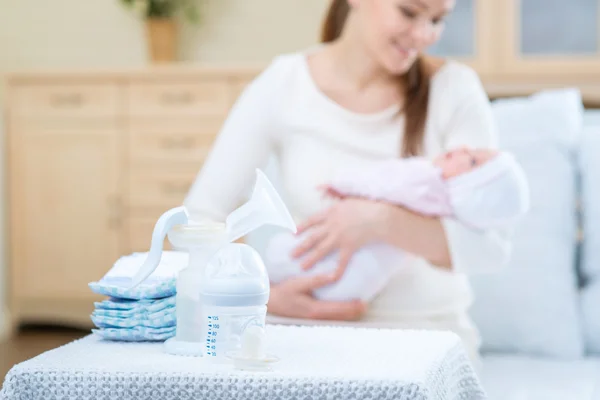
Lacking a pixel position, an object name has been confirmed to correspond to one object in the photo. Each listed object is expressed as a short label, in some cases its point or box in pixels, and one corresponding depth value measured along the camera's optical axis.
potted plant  5.71
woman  2.73
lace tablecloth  2.10
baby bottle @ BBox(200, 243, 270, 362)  2.17
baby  2.66
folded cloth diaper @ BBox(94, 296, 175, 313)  2.31
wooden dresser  5.38
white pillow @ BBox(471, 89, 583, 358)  2.95
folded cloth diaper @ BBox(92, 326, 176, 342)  2.30
